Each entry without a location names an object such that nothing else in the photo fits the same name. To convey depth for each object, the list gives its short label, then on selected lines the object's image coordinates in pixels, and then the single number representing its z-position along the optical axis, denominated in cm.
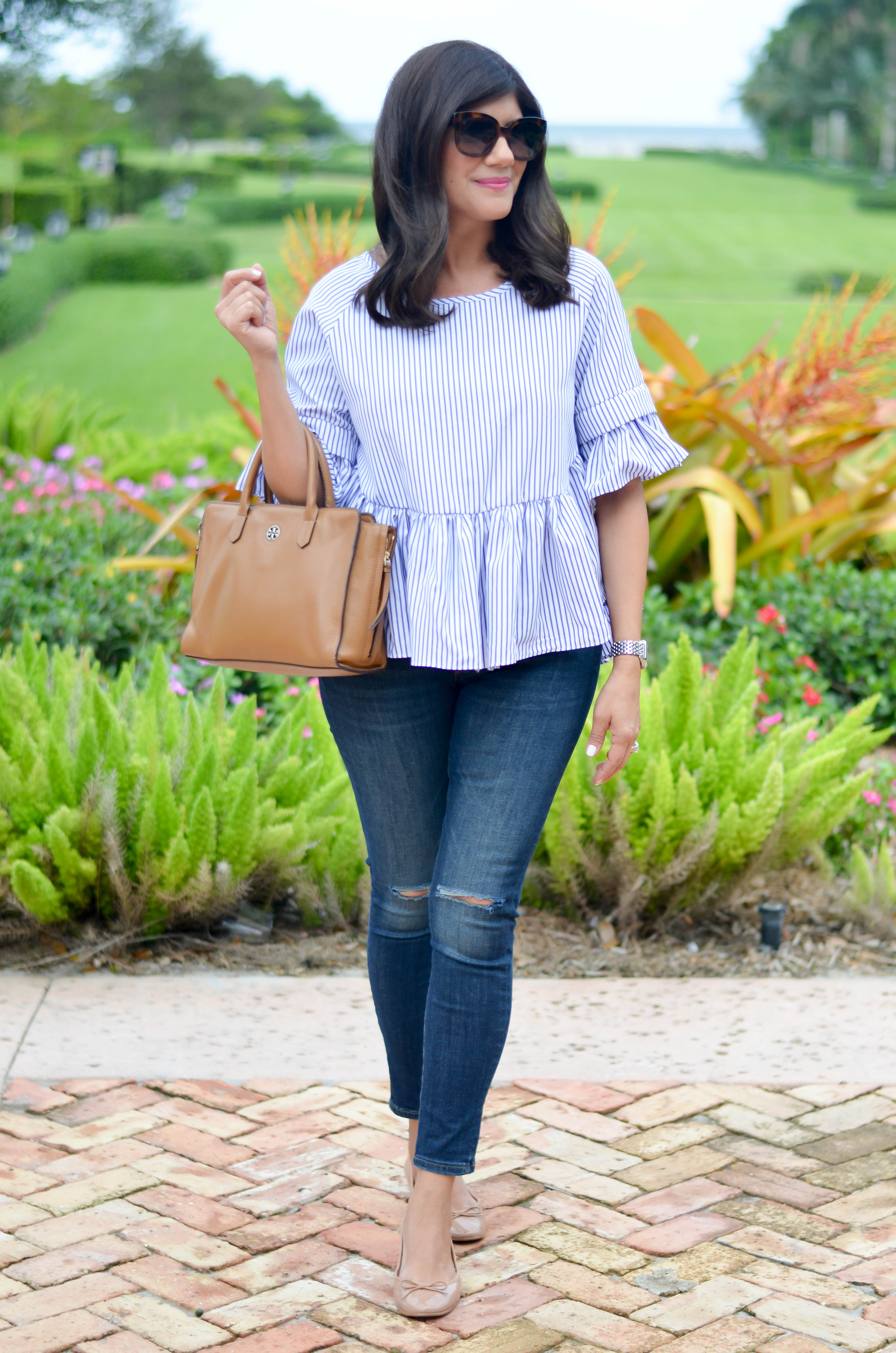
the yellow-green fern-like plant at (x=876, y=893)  353
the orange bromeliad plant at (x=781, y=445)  514
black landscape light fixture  346
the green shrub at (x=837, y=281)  2398
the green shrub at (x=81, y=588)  492
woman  204
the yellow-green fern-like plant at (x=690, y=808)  340
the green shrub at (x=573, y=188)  3319
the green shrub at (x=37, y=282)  1681
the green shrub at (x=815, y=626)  493
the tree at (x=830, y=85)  6138
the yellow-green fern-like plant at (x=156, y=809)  326
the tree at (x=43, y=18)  1820
